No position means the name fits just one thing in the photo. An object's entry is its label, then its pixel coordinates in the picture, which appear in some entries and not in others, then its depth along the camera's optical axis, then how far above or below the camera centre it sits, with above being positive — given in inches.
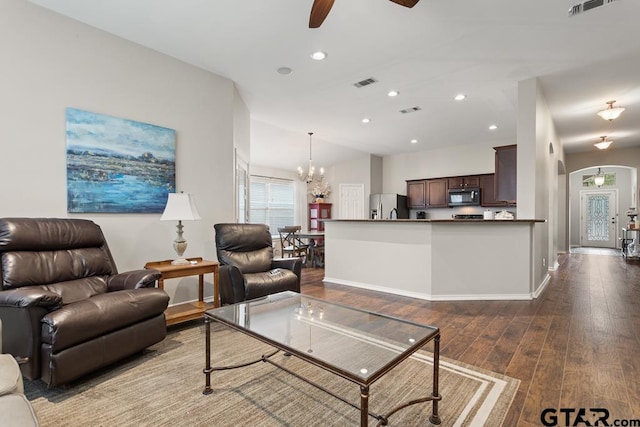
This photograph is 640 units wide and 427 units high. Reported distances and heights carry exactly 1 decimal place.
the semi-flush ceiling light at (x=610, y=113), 186.3 +59.7
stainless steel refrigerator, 323.7 +7.7
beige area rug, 66.1 -42.5
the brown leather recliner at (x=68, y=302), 71.9 -22.8
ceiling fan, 84.5 +56.1
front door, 420.2 -5.7
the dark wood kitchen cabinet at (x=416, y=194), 325.4 +20.0
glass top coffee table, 54.2 -26.7
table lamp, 119.7 +0.5
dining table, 266.1 -29.9
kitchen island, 158.2 -23.2
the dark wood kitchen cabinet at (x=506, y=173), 195.3 +25.4
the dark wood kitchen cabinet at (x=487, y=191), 285.3 +20.4
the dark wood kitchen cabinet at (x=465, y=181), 292.8 +30.2
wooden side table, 113.6 -22.8
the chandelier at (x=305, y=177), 370.1 +44.0
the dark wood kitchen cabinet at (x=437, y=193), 310.5 +20.7
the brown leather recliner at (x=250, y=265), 123.5 -23.0
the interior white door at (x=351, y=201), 350.3 +14.4
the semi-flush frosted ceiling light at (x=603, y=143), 274.6 +62.8
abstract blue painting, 112.8 +19.0
